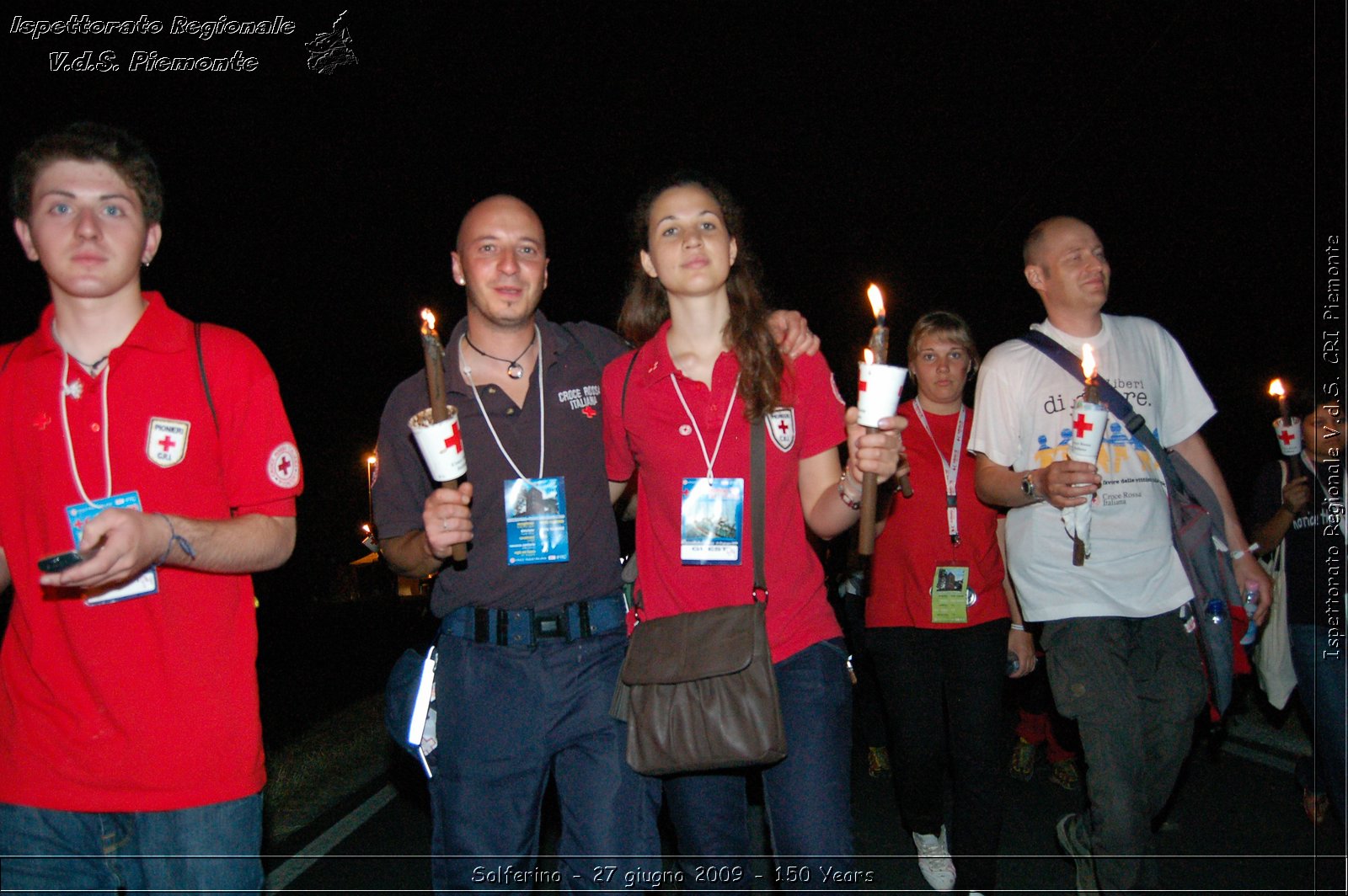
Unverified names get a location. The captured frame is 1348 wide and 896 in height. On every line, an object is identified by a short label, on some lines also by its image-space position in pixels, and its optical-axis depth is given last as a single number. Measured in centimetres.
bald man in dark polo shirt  331
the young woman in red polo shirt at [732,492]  305
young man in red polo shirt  250
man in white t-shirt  383
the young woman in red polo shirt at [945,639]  454
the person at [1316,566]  438
